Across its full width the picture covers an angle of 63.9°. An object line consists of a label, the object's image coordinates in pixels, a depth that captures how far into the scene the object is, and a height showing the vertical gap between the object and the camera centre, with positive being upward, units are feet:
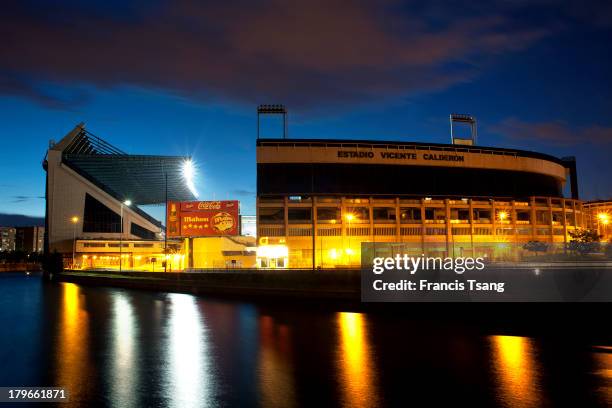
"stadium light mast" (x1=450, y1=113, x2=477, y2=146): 294.66 +79.67
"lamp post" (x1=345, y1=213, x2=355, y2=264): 221.25 +13.61
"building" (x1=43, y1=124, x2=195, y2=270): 326.24 +44.99
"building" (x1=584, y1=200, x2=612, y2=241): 502.67 +50.97
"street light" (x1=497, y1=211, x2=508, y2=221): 236.69 +18.54
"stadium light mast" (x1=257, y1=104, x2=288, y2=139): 261.65 +77.69
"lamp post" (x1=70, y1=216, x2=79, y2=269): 308.19 +14.74
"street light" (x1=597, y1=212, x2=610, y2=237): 461.37 +22.68
